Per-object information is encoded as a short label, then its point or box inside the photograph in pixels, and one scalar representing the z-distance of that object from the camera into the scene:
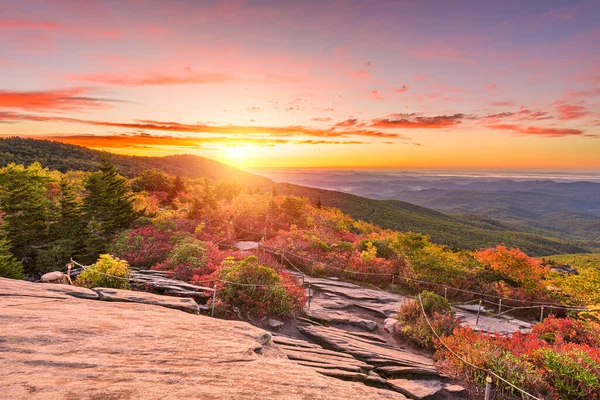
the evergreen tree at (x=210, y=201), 27.48
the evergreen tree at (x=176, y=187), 41.00
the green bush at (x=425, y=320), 11.02
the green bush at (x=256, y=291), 11.23
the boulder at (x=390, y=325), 12.17
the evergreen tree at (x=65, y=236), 18.78
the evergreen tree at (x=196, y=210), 25.81
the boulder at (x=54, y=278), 10.23
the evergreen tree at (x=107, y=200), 20.50
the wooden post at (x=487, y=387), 6.42
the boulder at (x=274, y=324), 10.66
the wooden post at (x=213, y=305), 10.38
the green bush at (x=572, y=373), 7.29
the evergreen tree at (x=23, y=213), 19.11
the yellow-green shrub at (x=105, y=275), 10.60
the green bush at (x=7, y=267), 14.72
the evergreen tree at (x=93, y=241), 19.20
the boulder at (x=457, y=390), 8.09
